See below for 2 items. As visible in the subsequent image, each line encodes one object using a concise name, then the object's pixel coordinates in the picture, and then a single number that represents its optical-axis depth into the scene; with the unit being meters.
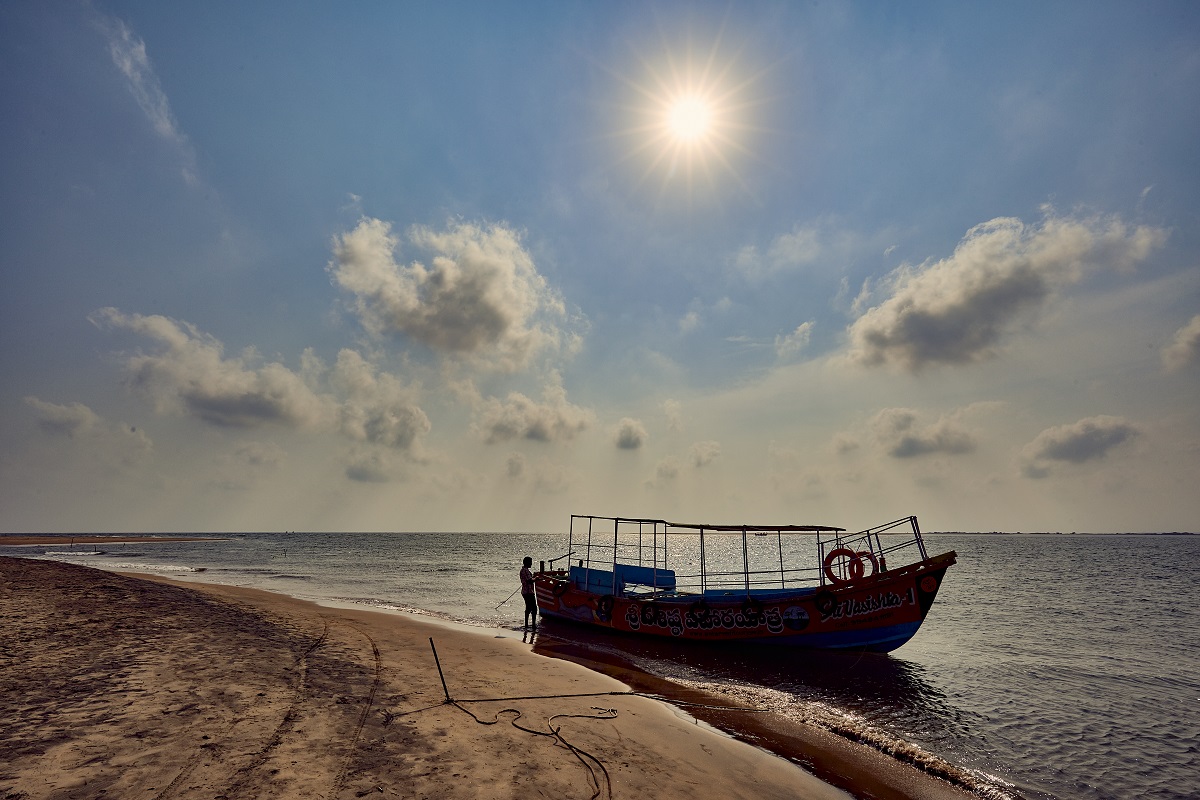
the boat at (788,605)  16.84
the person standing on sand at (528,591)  20.30
